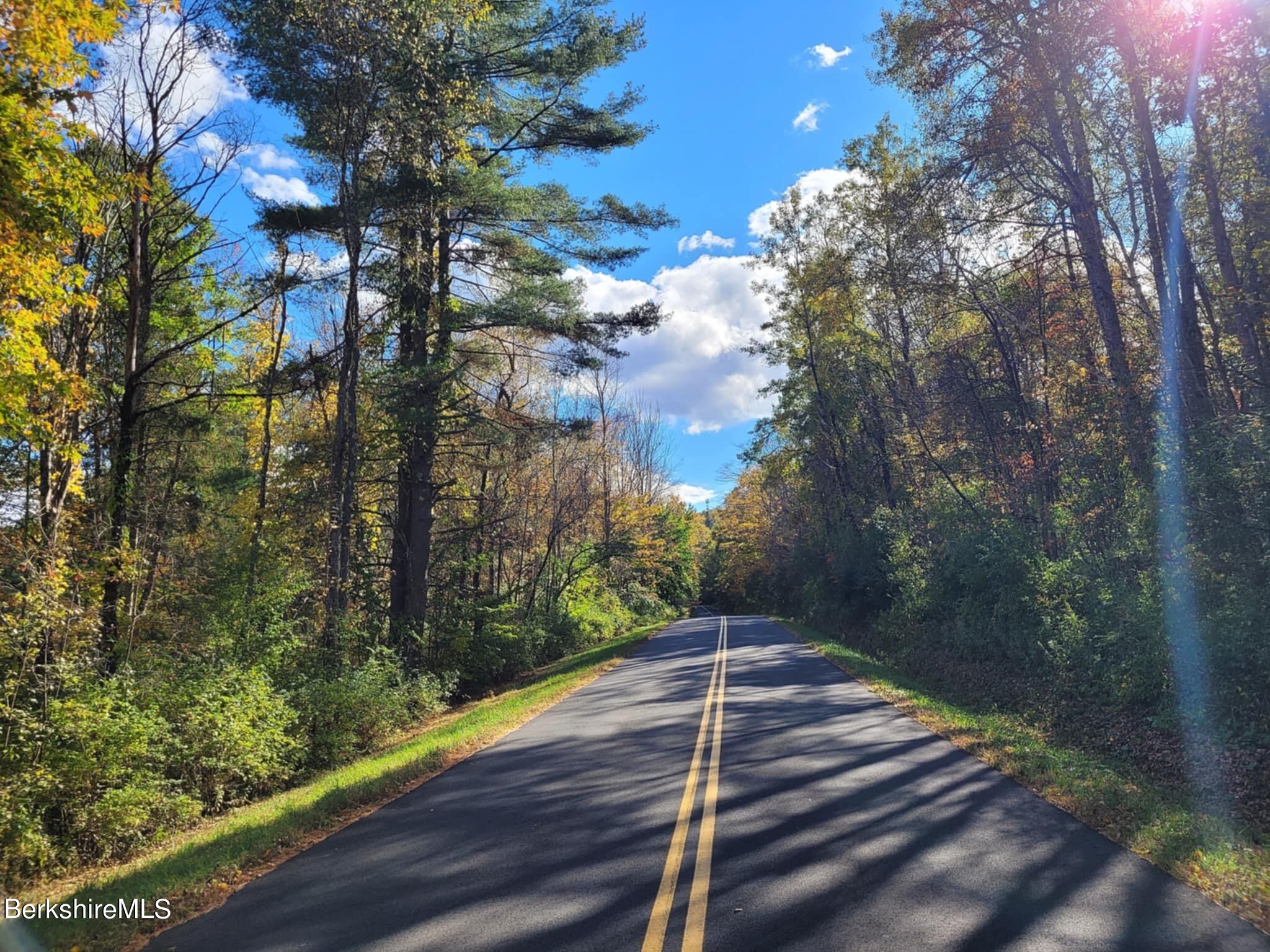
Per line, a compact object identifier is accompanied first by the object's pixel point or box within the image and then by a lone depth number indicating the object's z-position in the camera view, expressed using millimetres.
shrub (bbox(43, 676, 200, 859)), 7324
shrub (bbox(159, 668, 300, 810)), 9094
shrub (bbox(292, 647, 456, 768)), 11609
